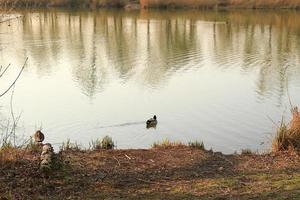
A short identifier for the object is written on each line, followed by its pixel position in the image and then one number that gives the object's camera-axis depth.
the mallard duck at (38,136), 9.14
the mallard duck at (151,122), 11.47
